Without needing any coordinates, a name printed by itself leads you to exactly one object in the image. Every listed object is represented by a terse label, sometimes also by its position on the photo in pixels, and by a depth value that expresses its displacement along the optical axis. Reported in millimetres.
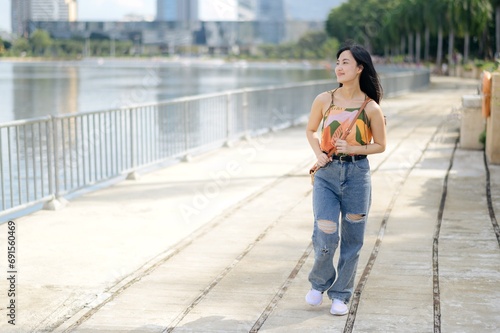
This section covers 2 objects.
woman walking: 6227
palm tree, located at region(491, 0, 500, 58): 80688
